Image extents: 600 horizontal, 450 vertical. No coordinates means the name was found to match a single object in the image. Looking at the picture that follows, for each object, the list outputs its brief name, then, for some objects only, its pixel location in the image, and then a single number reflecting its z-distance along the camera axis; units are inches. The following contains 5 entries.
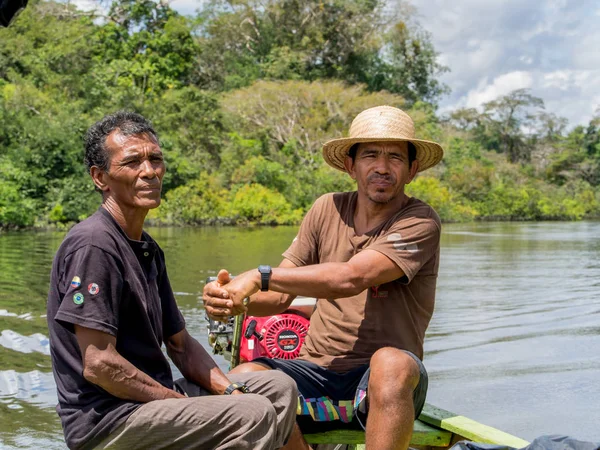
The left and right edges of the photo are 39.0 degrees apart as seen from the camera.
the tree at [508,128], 2096.5
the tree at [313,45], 1643.7
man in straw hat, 116.6
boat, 126.9
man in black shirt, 95.1
